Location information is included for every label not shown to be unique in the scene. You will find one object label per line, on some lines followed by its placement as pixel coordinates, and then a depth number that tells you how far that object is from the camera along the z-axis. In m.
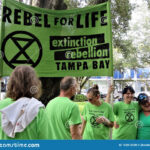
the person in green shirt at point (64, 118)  2.18
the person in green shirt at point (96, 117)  2.95
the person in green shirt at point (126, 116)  3.00
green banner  3.03
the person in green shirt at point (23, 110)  1.44
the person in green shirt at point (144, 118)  2.85
